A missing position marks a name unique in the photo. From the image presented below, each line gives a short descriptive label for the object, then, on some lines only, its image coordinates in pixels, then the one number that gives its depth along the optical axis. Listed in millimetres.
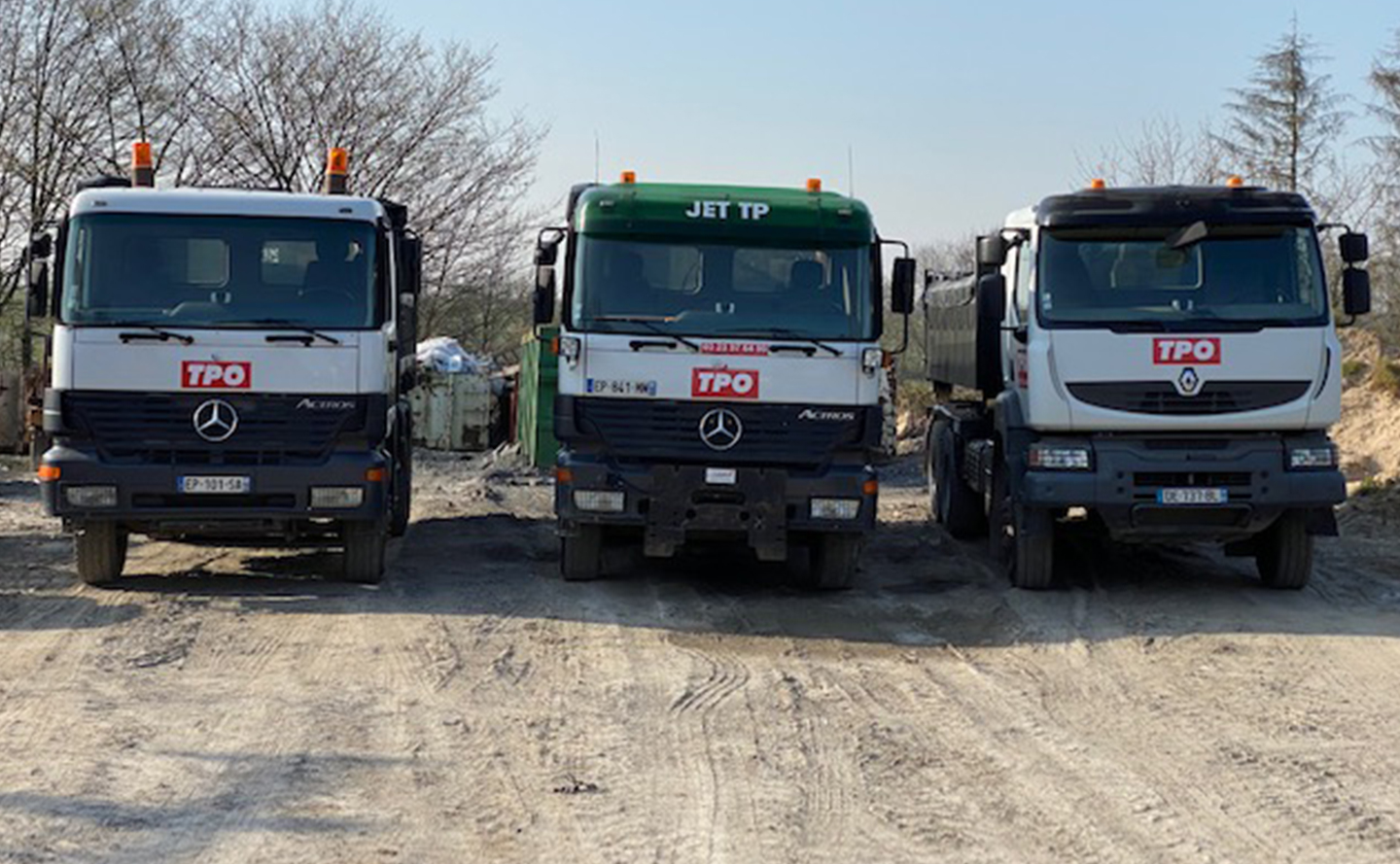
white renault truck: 11539
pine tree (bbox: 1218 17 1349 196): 28859
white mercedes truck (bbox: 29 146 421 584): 11211
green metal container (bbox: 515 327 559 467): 20488
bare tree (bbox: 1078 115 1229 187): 29469
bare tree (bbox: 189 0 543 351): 29531
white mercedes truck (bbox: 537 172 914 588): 11352
